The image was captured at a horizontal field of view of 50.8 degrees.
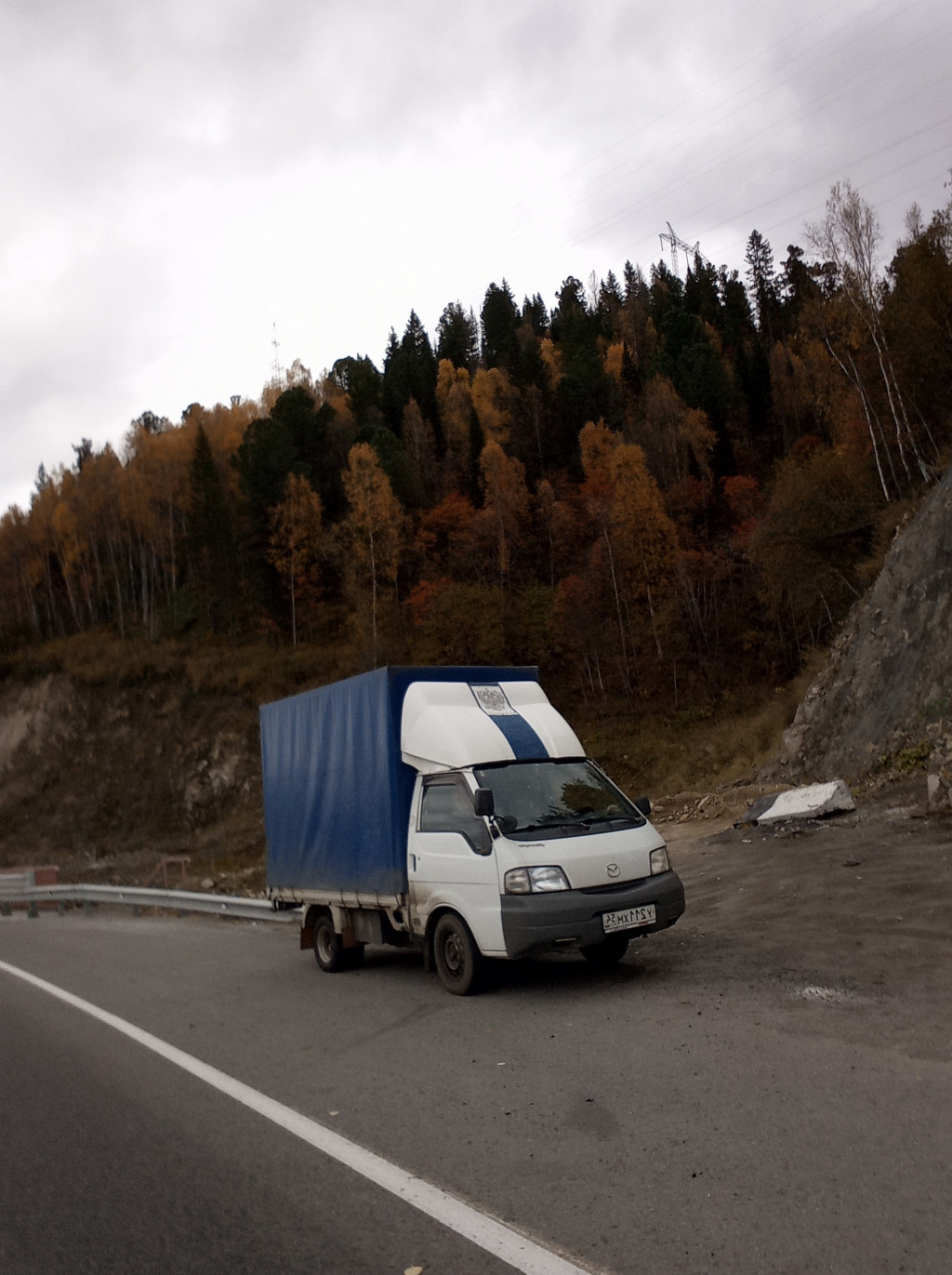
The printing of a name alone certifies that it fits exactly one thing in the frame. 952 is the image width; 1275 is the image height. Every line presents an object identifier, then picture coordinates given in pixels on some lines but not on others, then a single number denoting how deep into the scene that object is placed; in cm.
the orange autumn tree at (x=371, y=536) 5862
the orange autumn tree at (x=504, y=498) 6308
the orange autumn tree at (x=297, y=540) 6500
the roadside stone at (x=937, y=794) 1459
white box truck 834
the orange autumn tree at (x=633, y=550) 5375
